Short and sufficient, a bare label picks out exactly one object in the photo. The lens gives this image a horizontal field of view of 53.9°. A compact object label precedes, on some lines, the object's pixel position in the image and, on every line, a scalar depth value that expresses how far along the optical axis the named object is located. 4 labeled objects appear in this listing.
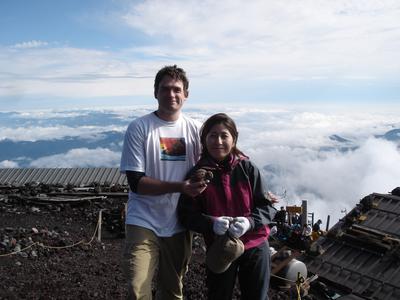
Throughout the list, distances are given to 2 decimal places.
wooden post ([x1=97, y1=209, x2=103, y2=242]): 11.40
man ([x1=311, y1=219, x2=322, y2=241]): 10.84
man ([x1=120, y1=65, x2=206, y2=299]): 3.66
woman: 3.68
